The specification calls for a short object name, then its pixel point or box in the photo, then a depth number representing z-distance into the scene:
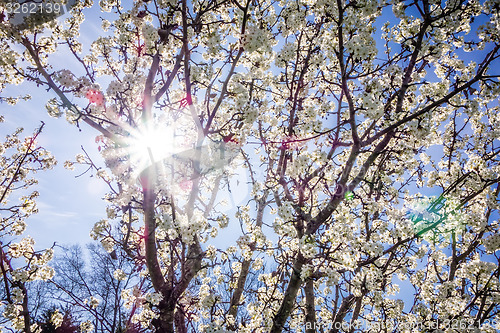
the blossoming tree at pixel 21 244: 5.16
